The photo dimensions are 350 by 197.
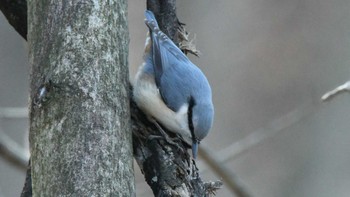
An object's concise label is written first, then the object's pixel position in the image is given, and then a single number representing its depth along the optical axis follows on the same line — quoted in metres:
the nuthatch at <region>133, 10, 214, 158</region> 4.96
